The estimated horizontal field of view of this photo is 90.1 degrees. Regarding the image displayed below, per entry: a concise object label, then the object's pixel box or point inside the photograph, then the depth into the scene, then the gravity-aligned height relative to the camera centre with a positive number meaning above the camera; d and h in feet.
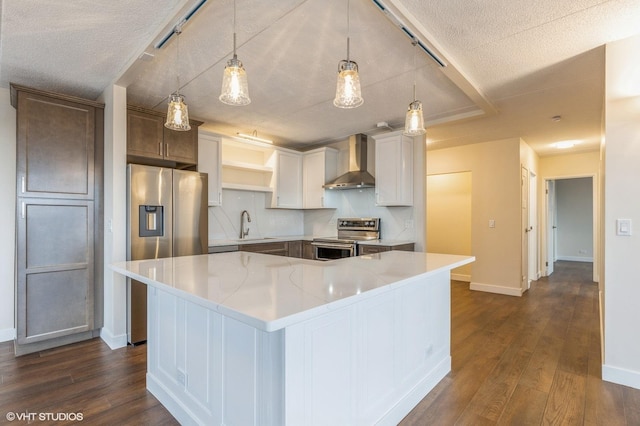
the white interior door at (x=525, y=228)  15.88 -0.73
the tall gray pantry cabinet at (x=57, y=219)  8.87 -0.13
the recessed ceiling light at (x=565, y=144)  16.52 +3.71
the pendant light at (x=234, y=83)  5.36 +2.23
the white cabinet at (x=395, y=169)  13.56 +1.95
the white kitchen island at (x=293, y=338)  4.13 -2.03
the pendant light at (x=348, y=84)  5.35 +2.21
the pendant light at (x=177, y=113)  6.61 +2.10
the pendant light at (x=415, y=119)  6.68 +1.98
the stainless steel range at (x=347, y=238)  13.76 -1.15
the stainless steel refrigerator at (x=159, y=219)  9.72 -0.17
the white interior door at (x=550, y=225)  21.34 -0.76
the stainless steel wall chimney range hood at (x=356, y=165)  14.84 +2.32
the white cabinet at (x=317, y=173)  16.34 +2.11
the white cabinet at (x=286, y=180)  16.01 +1.74
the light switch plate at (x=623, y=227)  7.28 -0.31
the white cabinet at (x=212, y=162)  12.89 +2.15
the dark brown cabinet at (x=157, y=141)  10.22 +2.48
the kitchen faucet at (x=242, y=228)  15.56 -0.68
